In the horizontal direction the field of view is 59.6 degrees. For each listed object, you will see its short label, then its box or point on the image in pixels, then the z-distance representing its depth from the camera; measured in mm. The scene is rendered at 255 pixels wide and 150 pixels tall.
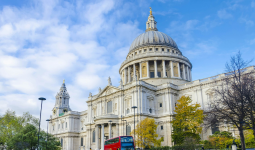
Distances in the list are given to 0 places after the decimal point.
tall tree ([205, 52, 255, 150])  26870
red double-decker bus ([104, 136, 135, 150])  33750
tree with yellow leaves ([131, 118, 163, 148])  43538
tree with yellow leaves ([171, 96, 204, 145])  41375
